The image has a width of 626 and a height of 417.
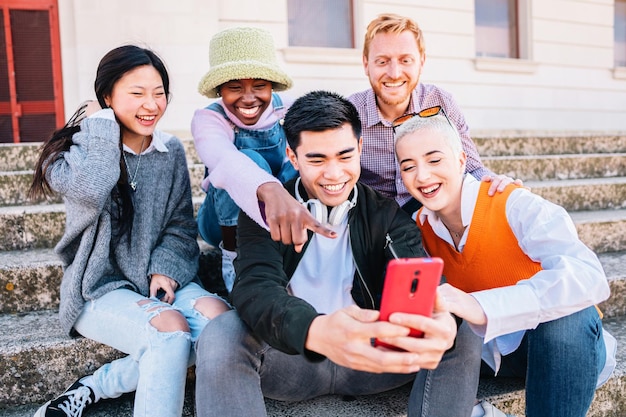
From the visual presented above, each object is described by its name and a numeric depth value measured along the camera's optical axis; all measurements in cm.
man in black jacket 116
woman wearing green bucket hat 202
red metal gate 475
